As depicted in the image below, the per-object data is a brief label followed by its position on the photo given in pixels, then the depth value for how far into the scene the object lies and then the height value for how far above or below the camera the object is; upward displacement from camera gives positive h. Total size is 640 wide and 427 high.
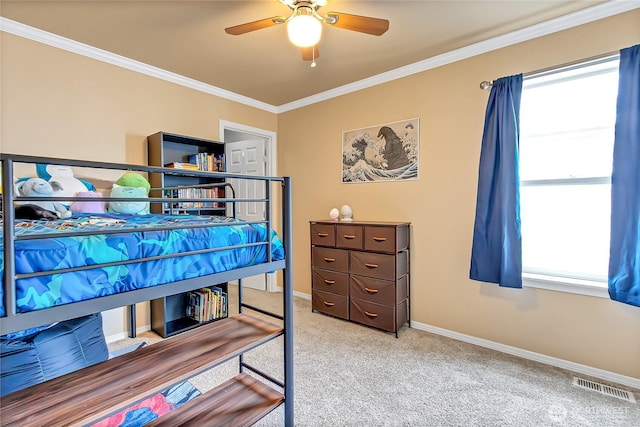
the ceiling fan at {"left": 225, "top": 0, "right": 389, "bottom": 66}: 1.64 +1.05
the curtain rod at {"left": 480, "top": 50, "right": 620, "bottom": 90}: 1.98 +0.94
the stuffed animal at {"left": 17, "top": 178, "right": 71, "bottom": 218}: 1.71 +0.07
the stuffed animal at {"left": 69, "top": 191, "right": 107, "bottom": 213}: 2.21 -0.03
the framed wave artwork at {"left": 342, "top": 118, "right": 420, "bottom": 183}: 2.92 +0.50
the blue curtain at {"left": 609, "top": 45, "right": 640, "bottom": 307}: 1.85 +0.06
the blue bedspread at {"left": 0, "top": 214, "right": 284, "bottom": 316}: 0.85 -0.18
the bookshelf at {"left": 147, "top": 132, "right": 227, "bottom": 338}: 2.79 +0.20
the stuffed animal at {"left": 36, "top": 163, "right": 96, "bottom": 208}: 2.17 +0.18
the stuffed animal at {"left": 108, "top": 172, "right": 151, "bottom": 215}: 2.33 +0.09
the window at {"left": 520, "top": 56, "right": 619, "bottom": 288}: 2.10 +0.22
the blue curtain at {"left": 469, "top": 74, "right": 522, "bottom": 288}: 2.28 +0.03
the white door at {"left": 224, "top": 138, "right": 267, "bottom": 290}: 4.08 +0.43
